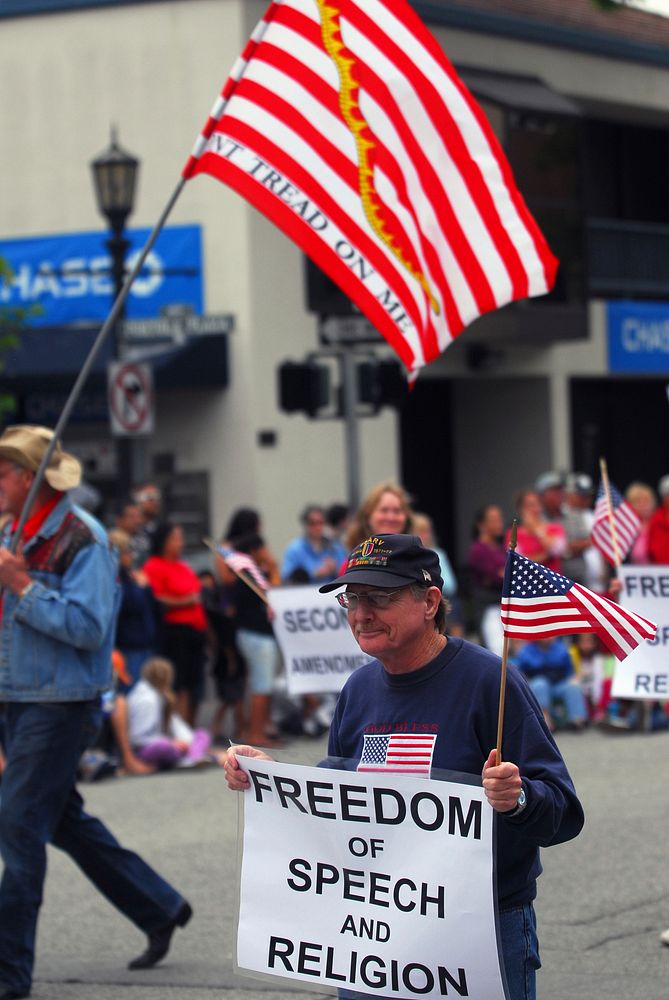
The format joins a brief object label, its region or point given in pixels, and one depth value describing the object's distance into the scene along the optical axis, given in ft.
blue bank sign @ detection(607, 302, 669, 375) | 81.92
